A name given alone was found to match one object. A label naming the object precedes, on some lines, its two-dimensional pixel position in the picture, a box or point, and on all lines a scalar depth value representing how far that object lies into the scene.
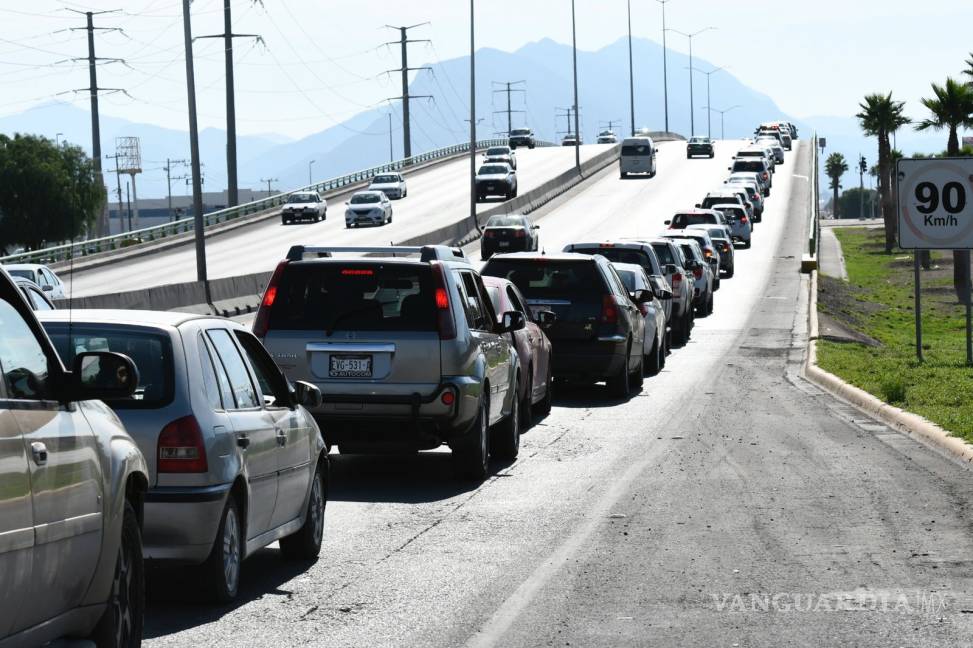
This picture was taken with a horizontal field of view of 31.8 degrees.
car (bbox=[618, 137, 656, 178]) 103.25
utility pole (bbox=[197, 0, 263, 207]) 74.81
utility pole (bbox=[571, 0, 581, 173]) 94.12
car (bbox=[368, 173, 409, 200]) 93.50
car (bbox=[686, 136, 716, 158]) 117.69
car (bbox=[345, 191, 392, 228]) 77.44
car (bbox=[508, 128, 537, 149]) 141.62
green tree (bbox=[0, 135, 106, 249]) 98.12
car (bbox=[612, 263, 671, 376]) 24.70
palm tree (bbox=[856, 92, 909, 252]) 83.62
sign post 23.98
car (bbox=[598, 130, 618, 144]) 149.88
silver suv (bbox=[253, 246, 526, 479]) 13.05
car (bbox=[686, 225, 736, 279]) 54.06
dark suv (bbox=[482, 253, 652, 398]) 20.83
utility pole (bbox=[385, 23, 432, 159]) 118.31
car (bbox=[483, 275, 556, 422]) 17.00
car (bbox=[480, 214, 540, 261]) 62.06
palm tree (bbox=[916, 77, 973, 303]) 60.38
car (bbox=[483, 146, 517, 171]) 107.44
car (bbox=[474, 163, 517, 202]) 87.12
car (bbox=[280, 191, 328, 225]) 82.12
